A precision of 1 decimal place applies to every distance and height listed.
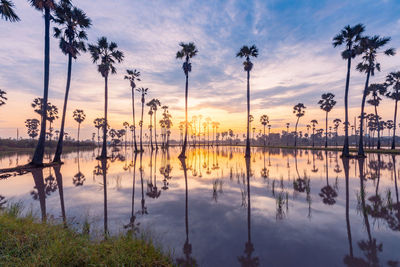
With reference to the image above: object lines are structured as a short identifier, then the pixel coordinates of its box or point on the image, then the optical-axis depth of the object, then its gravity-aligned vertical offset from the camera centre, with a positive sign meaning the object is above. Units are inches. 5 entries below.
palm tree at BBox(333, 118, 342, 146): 4456.2 +416.6
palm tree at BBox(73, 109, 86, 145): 3457.2 +390.1
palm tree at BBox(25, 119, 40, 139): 3811.5 +220.4
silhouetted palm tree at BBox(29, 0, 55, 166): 731.4 +317.7
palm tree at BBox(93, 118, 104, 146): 4484.7 +371.4
